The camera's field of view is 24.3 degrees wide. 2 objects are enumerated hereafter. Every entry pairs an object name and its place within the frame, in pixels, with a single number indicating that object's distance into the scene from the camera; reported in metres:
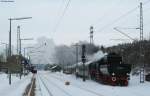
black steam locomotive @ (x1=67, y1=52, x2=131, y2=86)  44.21
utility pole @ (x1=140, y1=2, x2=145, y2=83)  43.42
